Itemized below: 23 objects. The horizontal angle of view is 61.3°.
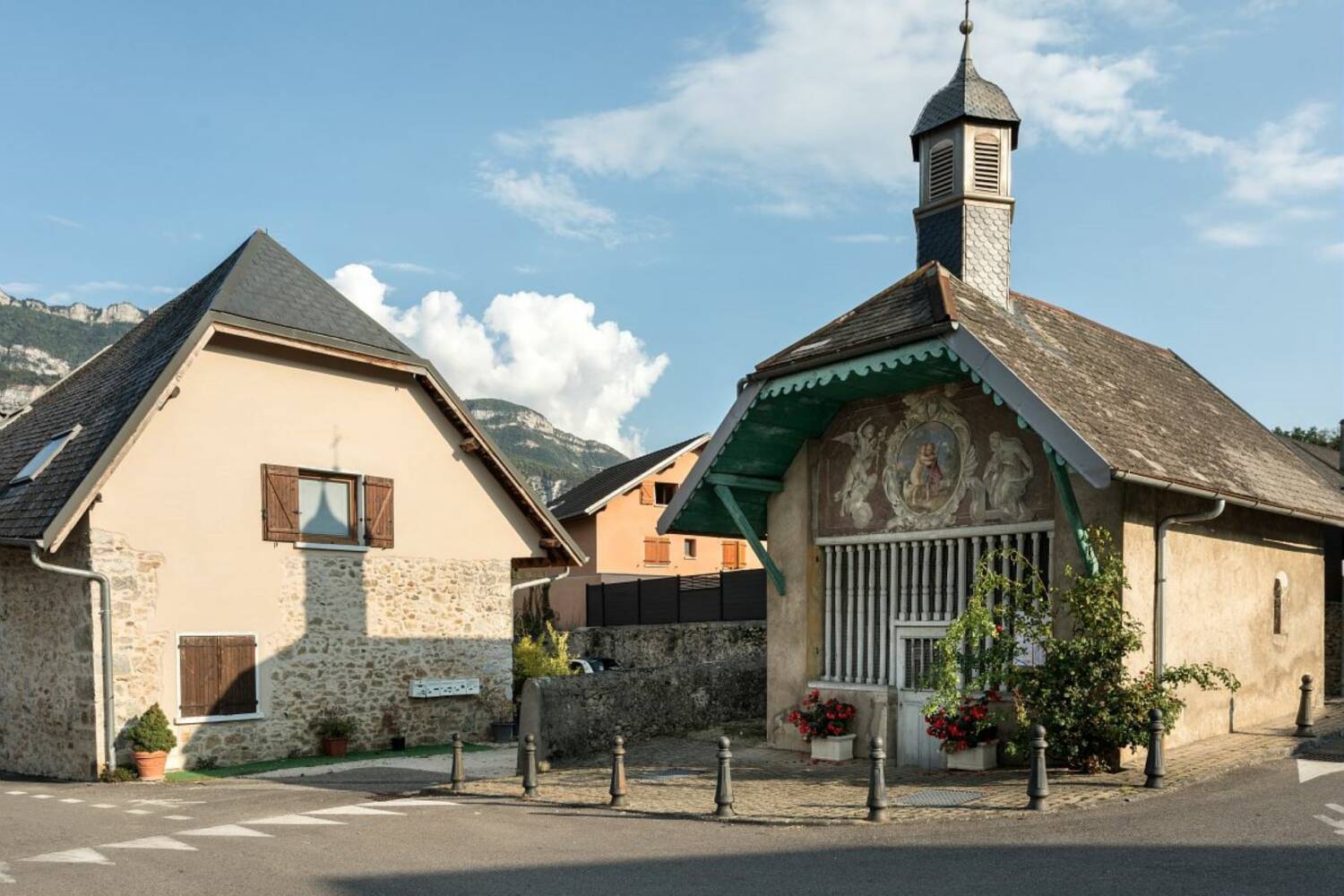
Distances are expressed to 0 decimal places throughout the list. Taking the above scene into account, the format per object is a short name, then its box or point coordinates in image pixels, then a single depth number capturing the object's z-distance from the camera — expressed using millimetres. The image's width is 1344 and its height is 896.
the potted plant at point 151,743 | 15742
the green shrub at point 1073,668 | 11680
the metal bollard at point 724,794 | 10812
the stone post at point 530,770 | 12621
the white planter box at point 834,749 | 14648
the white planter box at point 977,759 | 12898
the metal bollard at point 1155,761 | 10969
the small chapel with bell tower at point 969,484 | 12695
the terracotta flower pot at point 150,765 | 15727
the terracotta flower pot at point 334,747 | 18125
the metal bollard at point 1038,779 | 10281
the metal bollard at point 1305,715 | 14422
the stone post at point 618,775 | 11742
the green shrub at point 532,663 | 23328
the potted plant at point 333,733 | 18141
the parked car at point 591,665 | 28578
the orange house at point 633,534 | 39812
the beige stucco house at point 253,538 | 16188
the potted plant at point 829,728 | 14664
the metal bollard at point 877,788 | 10250
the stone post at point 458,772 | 13352
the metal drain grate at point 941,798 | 11055
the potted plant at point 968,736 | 12906
